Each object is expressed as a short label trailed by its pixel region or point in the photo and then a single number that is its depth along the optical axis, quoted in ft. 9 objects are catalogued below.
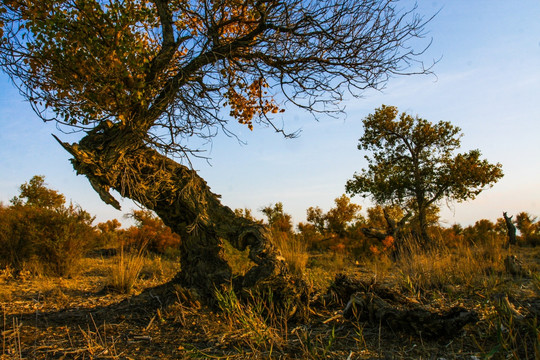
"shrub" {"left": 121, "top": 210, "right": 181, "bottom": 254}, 42.14
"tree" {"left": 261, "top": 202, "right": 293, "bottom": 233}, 52.49
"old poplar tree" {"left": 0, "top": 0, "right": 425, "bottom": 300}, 12.74
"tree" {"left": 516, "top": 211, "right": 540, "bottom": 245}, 55.25
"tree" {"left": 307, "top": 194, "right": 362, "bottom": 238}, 54.60
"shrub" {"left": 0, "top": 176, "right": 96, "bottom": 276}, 25.53
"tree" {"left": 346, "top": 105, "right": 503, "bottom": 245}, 51.93
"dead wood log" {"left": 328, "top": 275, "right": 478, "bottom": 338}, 10.49
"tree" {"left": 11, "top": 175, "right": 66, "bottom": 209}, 61.26
